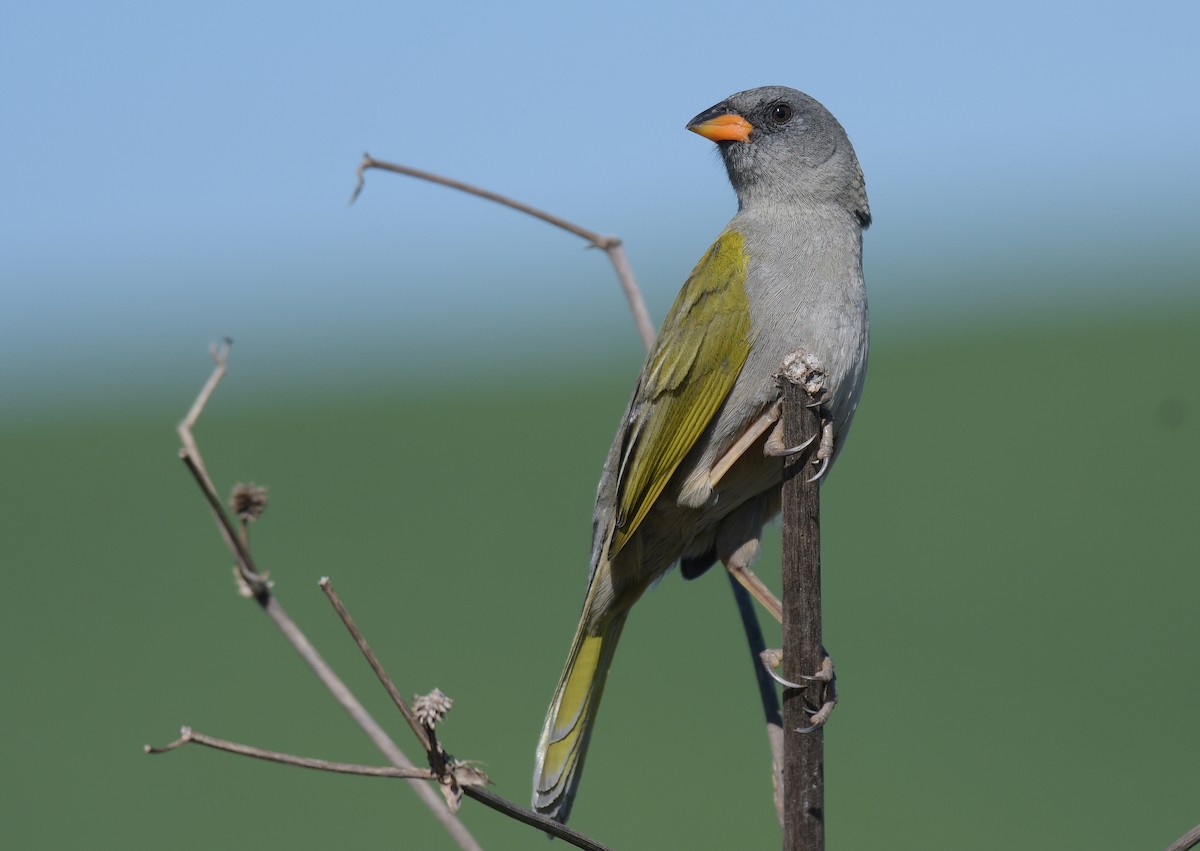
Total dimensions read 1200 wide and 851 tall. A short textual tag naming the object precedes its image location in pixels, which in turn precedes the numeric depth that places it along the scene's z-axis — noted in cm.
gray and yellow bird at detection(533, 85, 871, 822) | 816
